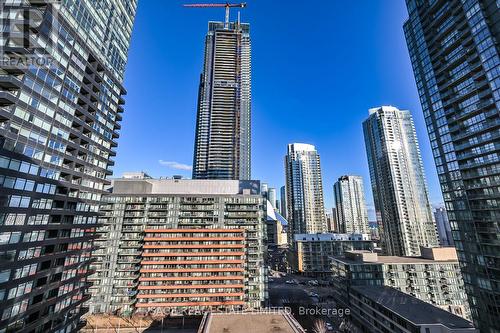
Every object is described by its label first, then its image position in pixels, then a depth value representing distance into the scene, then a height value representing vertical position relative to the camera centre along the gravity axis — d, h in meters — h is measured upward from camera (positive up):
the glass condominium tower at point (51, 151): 39.03 +15.11
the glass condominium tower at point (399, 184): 144.62 +25.44
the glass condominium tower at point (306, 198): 193.88 +20.34
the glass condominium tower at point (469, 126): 53.47 +25.48
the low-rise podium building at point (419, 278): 81.94 -20.36
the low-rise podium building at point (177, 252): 79.56 -11.18
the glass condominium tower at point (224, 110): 157.50 +81.14
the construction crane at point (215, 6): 188.82 +181.99
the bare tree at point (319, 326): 61.64 -30.21
